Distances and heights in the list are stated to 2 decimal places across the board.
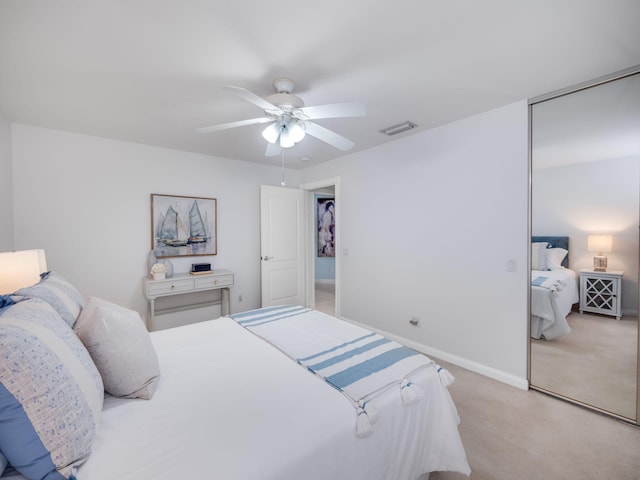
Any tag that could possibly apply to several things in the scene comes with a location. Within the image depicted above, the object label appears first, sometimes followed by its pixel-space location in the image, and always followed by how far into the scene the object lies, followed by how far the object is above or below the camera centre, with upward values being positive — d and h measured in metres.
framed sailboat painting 3.53 +0.16
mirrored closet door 1.93 -0.06
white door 4.22 -0.13
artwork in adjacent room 6.81 +0.28
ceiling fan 1.72 +0.81
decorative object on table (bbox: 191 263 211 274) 3.64 -0.40
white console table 3.27 -0.61
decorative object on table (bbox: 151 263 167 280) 3.33 -0.40
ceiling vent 2.82 +1.14
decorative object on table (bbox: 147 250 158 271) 3.43 -0.27
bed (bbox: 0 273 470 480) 0.84 -0.69
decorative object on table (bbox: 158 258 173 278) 3.47 -0.34
